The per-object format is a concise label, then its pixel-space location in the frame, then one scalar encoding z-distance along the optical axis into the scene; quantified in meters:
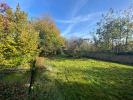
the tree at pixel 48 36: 16.90
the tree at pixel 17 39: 6.53
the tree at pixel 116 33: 17.82
